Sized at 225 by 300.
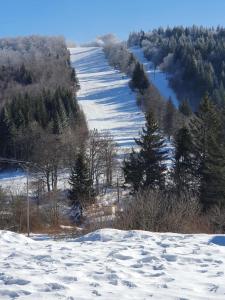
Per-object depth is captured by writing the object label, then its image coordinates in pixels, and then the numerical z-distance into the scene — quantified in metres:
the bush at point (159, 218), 19.36
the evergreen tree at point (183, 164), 44.50
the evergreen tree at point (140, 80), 117.00
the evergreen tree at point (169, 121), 83.12
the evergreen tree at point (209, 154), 37.59
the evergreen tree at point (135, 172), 46.56
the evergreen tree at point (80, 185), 49.94
